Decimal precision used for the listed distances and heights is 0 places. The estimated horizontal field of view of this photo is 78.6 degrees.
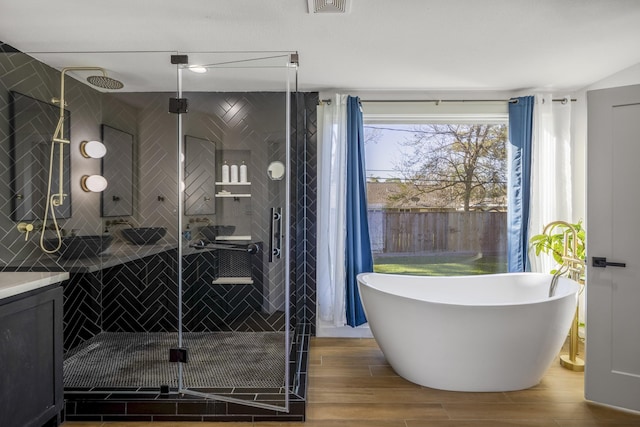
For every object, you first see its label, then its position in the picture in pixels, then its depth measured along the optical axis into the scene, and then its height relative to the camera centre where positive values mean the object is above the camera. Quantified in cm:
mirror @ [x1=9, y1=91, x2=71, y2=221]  262 +43
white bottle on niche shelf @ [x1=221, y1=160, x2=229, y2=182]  319 +36
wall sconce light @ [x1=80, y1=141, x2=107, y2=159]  324 +56
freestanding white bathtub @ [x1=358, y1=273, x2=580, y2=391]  250 -81
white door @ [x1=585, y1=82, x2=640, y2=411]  239 -19
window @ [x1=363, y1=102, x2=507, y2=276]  382 +22
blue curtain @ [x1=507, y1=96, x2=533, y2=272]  350 +33
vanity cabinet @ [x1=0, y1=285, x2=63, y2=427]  176 -69
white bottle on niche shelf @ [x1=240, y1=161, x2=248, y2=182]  319 +35
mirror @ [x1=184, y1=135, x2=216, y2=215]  304 +32
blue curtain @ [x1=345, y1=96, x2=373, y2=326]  353 +0
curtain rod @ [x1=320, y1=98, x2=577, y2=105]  353 +106
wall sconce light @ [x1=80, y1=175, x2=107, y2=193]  325 +28
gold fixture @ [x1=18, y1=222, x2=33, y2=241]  265 -8
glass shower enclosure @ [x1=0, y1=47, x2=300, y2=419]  270 -6
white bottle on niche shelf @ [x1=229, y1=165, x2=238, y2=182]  320 +36
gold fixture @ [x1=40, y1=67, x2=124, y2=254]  286 +42
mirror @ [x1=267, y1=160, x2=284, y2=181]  307 +36
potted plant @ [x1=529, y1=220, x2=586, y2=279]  311 -23
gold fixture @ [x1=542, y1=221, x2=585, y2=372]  298 -48
